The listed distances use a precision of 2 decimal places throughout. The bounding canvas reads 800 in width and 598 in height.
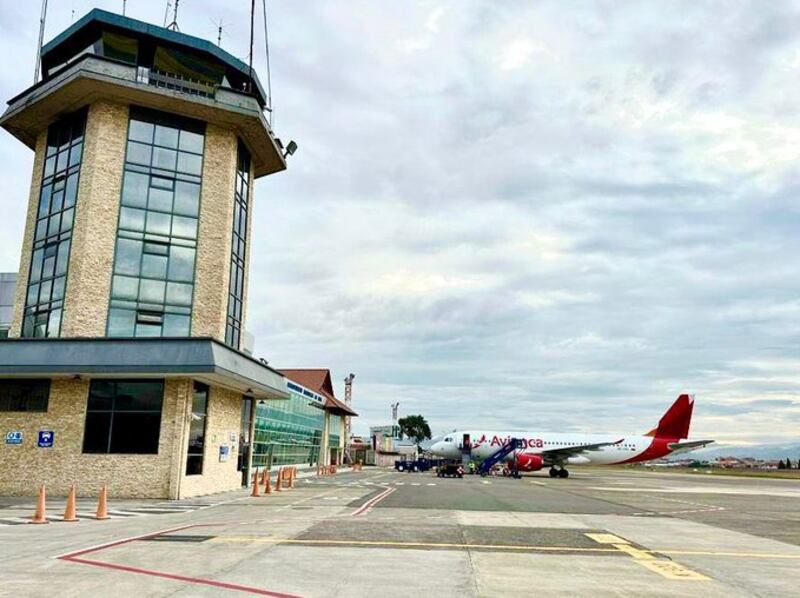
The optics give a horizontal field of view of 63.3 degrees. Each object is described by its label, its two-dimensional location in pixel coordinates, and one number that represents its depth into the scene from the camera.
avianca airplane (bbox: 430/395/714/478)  56.25
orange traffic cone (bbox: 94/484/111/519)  16.88
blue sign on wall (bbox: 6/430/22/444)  24.11
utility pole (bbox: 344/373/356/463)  115.50
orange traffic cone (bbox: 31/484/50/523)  15.76
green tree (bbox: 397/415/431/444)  165.00
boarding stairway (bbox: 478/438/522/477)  55.75
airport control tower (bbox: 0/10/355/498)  23.69
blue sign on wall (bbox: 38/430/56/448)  23.89
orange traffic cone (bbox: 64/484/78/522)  16.41
